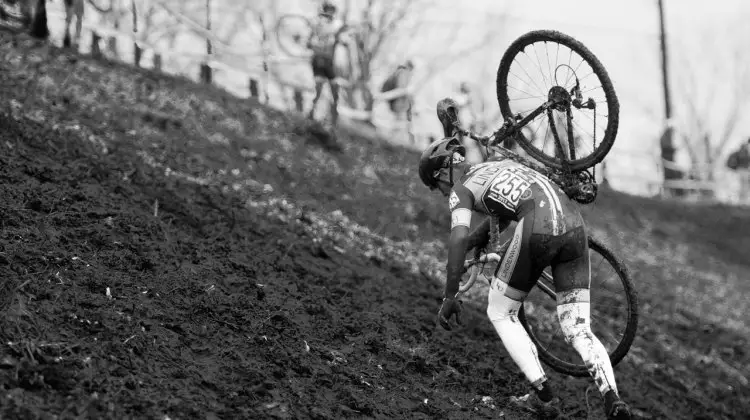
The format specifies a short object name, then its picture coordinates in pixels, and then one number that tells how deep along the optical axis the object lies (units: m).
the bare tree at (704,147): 51.09
